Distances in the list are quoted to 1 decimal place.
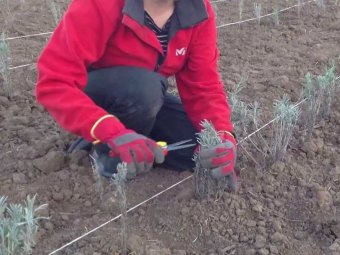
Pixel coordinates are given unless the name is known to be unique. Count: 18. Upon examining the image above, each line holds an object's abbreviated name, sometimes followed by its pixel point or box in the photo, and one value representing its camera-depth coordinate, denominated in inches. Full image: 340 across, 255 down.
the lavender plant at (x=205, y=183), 87.9
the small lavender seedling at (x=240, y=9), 169.6
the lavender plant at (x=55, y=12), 150.7
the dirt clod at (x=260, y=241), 83.0
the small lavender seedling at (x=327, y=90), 109.4
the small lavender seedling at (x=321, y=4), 180.3
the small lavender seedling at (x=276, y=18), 164.9
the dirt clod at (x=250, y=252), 81.9
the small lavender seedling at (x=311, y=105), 108.7
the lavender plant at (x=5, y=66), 116.0
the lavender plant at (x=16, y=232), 63.2
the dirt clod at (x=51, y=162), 97.4
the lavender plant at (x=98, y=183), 84.0
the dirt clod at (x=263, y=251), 81.7
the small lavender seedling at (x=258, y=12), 164.9
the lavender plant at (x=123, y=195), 74.9
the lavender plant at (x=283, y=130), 95.0
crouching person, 80.1
